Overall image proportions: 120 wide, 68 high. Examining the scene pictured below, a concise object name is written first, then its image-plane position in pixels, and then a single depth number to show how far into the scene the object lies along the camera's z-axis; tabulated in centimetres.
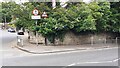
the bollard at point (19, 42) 1451
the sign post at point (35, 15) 1286
